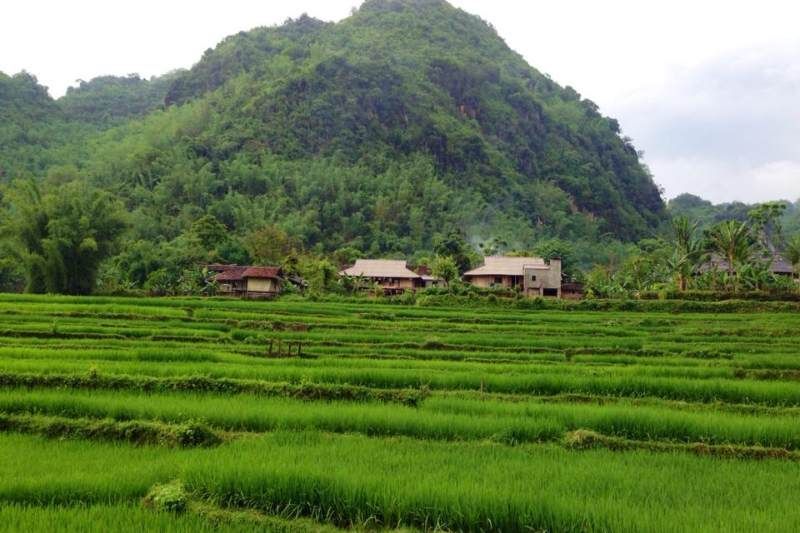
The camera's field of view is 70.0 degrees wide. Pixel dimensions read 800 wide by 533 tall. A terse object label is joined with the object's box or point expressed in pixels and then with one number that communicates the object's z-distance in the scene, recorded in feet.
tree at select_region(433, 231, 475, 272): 190.19
